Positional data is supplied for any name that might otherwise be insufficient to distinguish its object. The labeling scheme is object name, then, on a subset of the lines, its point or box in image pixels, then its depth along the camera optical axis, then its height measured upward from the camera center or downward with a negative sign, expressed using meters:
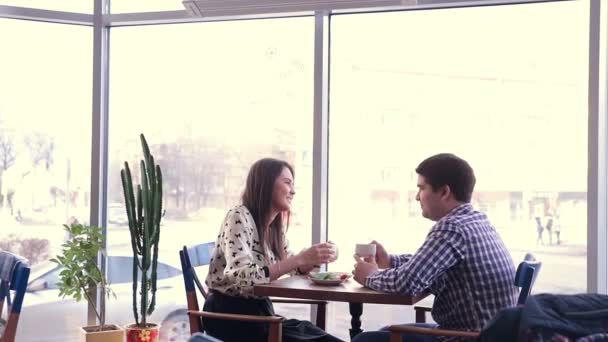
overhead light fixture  4.12 +0.95
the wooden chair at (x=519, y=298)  2.46 -0.41
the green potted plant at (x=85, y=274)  4.13 -0.53
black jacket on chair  1.80 -0.33
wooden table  2.70 -0.41
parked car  4.63 -0.77
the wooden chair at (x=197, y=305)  2.68 -0.49
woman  2.96 -0.32
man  2.61 -0.29
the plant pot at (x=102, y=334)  4.11 -0.84
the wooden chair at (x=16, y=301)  2.72 -0.44
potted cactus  4.01 -0.25
